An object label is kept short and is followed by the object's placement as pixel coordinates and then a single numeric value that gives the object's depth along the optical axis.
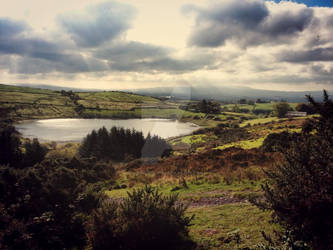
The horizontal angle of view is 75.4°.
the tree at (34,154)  32.41
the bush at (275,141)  21.32
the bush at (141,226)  5.55
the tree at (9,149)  30.95
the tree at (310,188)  3.85
